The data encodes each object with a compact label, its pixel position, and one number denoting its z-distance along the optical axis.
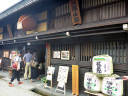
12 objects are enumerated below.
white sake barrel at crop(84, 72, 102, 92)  4.84
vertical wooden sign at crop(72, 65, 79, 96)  6.00
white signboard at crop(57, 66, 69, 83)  6.30
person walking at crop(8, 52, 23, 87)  7.92
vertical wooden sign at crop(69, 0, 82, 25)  5.79
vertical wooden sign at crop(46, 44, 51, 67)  7.80
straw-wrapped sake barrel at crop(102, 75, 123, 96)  4.21
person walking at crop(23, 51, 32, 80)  9.38
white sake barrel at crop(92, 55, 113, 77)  4.50
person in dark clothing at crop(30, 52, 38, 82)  9.23
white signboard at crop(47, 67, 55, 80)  6.96
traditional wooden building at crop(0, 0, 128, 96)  4.74
